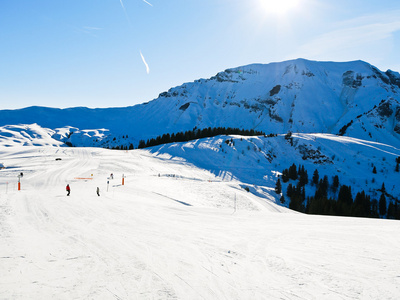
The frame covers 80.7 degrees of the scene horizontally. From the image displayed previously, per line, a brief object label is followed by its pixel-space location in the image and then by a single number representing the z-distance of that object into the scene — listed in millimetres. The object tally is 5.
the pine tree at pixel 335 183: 83838
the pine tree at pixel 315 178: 86088
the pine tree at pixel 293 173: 85125
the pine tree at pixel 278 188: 64625
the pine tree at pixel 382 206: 71125
